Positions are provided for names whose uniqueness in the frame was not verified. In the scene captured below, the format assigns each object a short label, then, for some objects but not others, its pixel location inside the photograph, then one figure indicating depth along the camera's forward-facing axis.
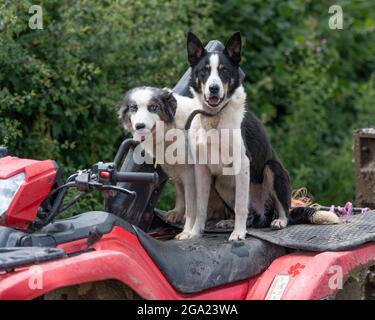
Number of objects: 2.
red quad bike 5.56
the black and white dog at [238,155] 7.84
